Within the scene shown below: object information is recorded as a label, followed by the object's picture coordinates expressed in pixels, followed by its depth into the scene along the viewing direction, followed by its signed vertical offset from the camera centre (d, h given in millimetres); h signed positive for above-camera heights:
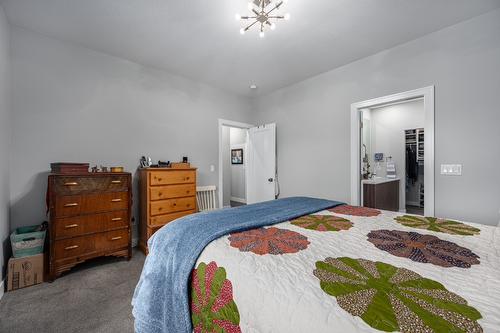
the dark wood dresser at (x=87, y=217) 2193 -581
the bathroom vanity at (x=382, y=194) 3760 -553
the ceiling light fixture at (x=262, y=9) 1925 +1477
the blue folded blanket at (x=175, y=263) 1018 -523
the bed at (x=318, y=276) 620 -416
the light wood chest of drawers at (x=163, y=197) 2832 -438
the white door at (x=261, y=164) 4258 +26
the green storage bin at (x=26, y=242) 2104 -772
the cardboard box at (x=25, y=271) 2025 -1033
